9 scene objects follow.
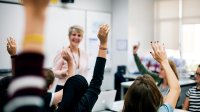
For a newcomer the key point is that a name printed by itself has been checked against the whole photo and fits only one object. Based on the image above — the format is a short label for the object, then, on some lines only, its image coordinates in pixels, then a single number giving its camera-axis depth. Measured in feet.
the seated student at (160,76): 9.64
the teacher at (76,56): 9.48
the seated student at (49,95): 5.45
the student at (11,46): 5.41
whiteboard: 14.90
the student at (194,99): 10.70
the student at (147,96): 4.38
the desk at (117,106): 9.21
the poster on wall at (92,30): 18.86
